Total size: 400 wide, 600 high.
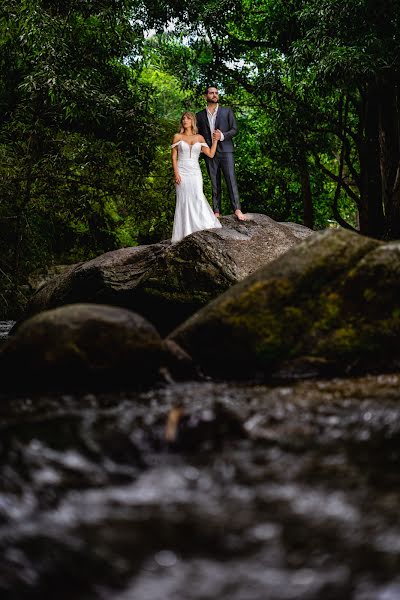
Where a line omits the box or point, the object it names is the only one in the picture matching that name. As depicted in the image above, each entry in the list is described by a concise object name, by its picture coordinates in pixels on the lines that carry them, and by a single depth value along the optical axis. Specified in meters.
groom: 11.16
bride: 11.18
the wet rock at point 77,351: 5.16
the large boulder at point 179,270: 9.80
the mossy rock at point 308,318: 5.83
